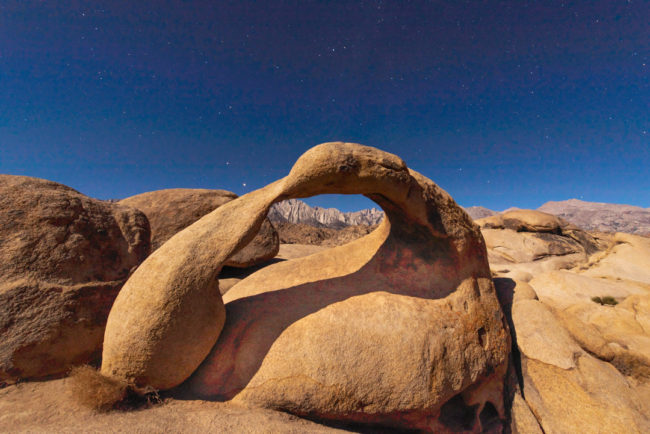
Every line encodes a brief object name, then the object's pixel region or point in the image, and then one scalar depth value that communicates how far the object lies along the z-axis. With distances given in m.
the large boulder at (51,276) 1.90
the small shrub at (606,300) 4.34
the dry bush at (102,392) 1.72
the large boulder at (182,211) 4.17
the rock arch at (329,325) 1.98
